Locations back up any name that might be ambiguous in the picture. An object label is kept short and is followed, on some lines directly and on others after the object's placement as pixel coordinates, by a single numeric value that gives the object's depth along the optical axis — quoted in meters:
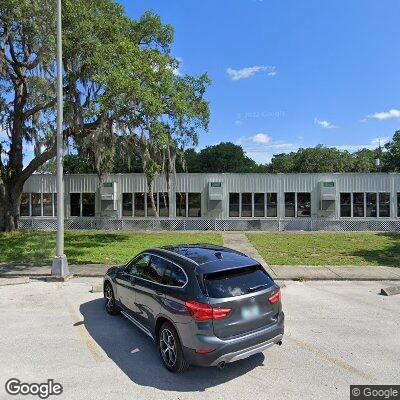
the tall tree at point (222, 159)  79.50
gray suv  4.43
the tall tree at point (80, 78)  13.24
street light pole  10.22
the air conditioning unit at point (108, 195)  23.72
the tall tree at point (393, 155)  56.05
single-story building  23.34
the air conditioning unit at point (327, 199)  23.09
